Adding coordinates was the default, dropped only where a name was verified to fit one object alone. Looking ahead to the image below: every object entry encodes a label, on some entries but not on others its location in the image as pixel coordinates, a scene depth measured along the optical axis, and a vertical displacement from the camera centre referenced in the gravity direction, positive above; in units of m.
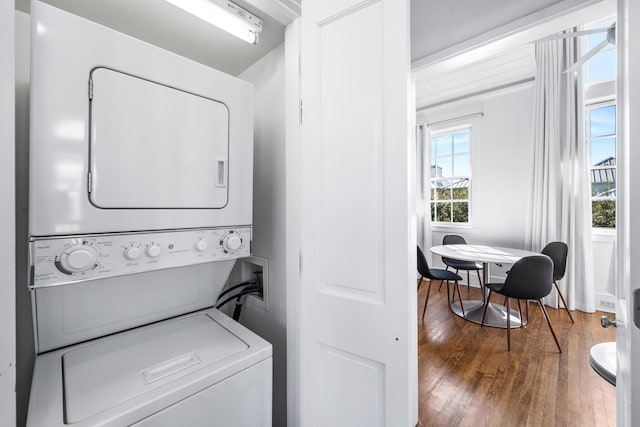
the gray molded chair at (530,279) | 2.27 -0.56
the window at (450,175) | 4.17 +0.68
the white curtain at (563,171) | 3.01 +0.54
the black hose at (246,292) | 1.52 -0.46
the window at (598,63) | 3.03 +1.82
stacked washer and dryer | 0.75 -0.03
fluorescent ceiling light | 1.05 +0.85
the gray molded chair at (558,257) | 2.73 -0.44
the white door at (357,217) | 0.90 -0.01
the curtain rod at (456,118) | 3.92 +1.53
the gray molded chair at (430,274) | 2.87 -0.67
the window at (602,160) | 3.12 +0.68
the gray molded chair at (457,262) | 3.29 -0.62
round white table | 2.66 -0.57
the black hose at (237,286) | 1.52 -0.42
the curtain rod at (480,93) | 3.55 +1.83
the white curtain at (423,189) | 4.37 +0.45
